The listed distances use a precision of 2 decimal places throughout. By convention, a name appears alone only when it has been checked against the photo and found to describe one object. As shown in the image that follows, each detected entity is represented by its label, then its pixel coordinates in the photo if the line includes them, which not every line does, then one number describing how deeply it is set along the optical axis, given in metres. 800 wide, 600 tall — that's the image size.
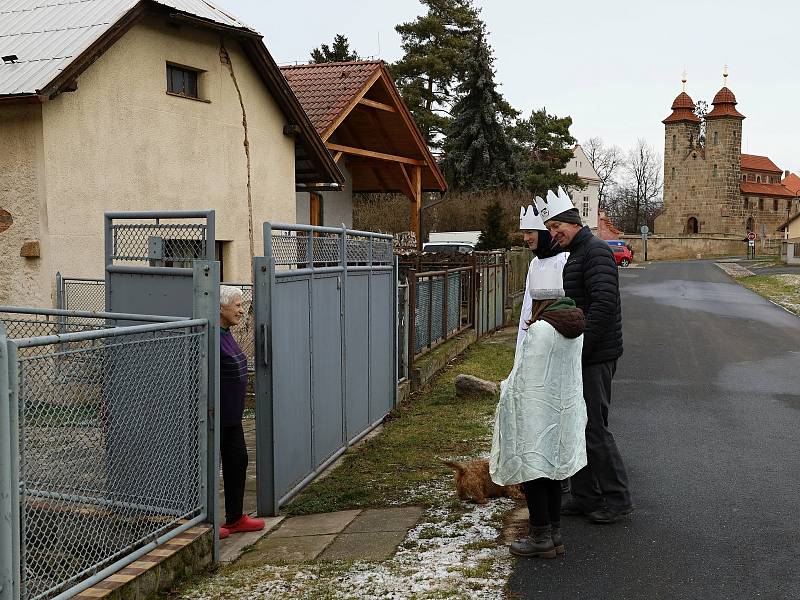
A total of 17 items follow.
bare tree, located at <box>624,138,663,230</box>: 104.88
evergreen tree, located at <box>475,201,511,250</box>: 26.86
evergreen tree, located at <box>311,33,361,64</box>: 55.09
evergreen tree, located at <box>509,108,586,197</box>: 51.84
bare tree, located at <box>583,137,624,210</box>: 99.81
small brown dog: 6.34
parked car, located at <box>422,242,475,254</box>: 30.53
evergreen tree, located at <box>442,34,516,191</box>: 43.66
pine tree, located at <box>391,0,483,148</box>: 48.56
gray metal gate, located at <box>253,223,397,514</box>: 6.16
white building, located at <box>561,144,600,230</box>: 84.81
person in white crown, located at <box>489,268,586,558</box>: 5.02
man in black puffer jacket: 5.64
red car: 54.56
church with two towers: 90.62
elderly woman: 5.57
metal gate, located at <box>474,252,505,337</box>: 17.44
